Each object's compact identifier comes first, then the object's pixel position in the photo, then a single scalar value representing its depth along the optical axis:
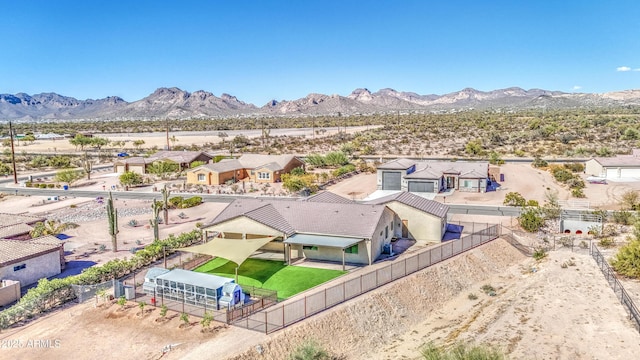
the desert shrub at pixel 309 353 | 18.97
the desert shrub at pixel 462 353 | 16.19
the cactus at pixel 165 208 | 41.12
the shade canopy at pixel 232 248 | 26.50
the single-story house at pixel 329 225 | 29.33
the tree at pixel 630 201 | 42.82
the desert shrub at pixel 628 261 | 27.61
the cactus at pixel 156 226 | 33.88
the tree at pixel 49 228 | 34.76
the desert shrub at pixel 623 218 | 38.19
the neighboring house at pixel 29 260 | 26.57
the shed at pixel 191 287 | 23.03
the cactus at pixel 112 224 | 32.88
